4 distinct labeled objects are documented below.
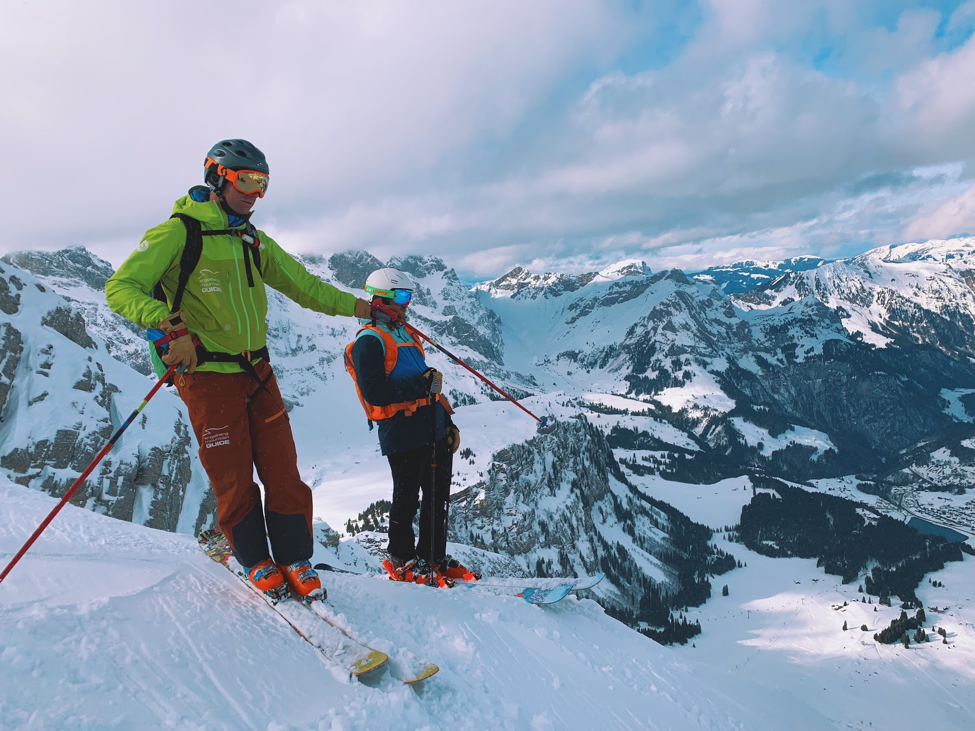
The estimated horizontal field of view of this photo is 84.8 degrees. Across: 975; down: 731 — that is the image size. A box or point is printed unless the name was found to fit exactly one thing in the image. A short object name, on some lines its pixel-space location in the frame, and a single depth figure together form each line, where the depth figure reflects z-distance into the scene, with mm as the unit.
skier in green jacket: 5496
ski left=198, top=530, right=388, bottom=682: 4574
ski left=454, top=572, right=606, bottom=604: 8531
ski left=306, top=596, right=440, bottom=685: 4570
